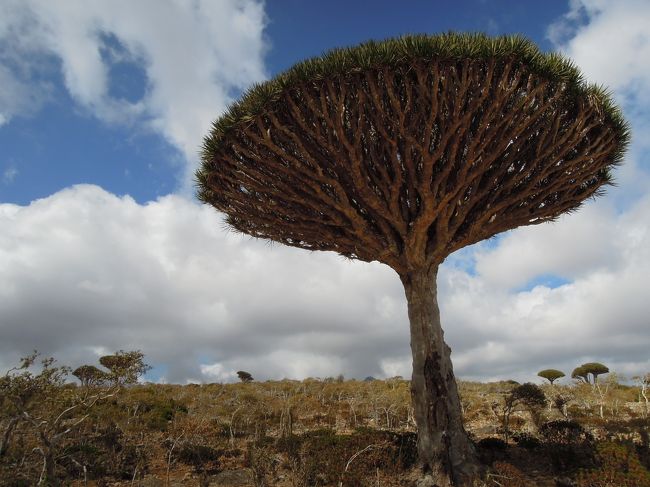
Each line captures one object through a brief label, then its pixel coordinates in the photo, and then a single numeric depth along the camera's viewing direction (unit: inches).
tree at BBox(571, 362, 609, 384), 1230.9
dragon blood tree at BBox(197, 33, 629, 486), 285.1
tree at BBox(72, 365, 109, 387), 1058.2
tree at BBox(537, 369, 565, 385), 1269.7
